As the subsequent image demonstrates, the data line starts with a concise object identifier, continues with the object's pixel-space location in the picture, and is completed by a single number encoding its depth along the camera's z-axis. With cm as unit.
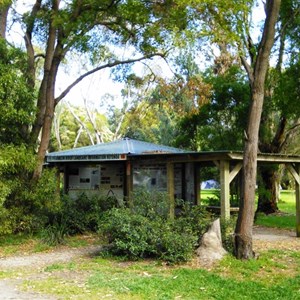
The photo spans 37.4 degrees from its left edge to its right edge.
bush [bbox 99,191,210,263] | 900
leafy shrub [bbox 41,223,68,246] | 1144
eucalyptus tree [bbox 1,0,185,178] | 1270
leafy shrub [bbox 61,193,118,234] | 1289
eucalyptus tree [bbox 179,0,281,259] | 908
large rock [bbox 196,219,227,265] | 902
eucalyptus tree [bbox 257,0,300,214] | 1497
